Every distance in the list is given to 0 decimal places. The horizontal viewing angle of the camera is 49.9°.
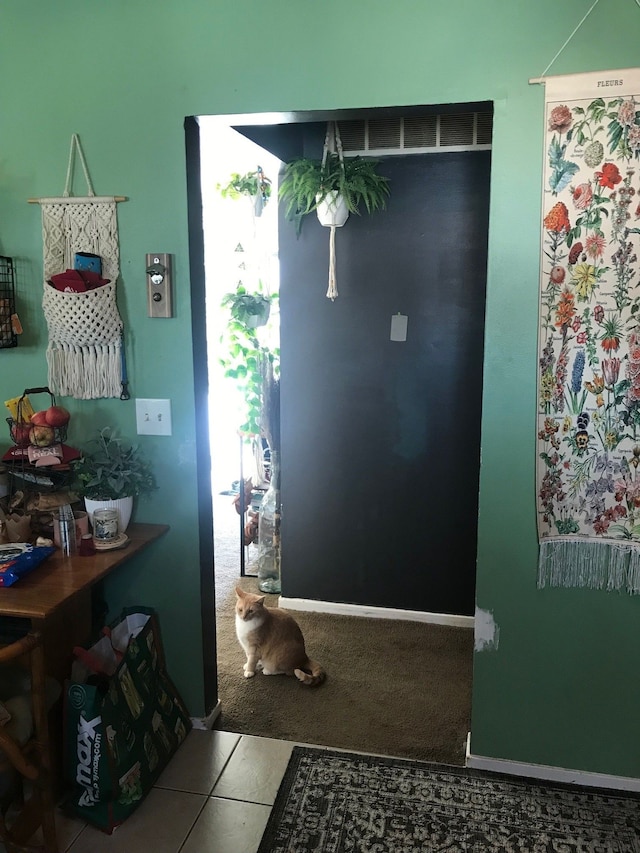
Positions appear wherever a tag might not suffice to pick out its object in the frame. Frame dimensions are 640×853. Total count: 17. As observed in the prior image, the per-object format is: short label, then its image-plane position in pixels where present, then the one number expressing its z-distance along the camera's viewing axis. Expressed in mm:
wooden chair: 1679
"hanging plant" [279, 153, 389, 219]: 2822
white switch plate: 2266
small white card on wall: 3021
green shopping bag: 1893
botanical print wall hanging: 1829
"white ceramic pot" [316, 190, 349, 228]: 2862
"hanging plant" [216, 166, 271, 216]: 3512
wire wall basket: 2268
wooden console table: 1731
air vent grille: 2820
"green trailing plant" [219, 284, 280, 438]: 3467
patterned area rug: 1903
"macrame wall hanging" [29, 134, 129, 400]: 2186
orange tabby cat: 2734
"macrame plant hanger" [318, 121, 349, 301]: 2867
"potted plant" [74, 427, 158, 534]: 2164
